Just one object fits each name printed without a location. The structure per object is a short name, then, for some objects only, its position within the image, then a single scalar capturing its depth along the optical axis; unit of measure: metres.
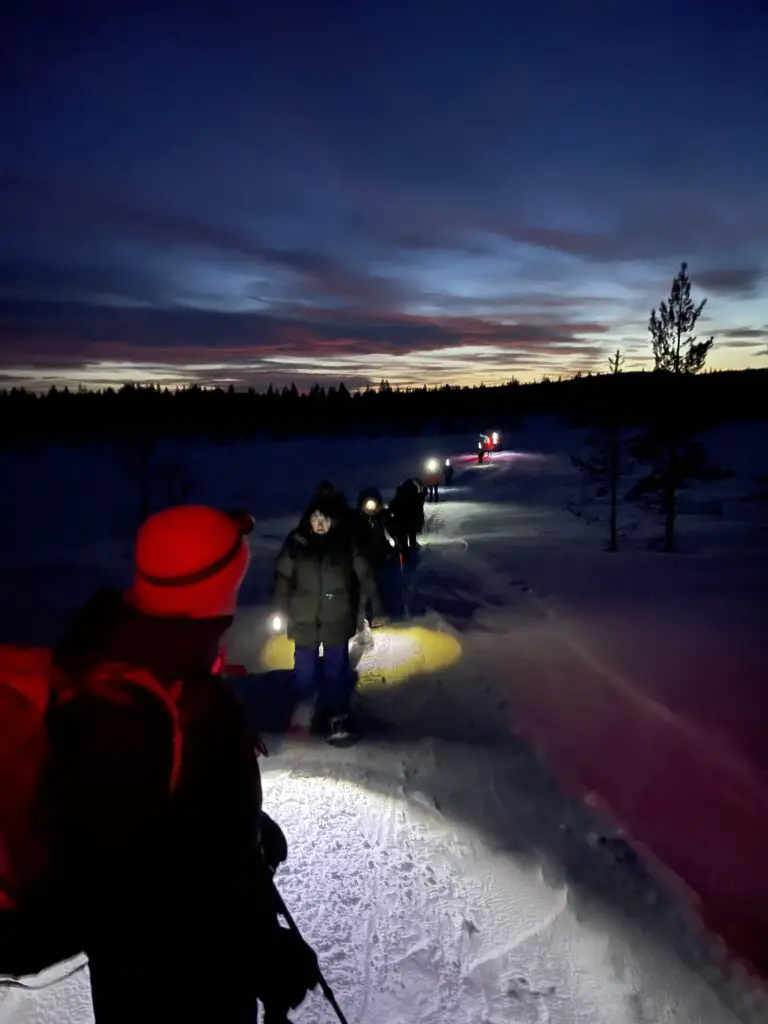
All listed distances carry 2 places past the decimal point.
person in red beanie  1.35
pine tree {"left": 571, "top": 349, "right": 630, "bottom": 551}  17.67
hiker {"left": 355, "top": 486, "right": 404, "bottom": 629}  9.89
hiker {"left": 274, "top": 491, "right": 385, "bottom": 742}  5.94
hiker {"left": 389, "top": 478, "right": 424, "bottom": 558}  13.62
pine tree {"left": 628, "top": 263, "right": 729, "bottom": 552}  16.42
